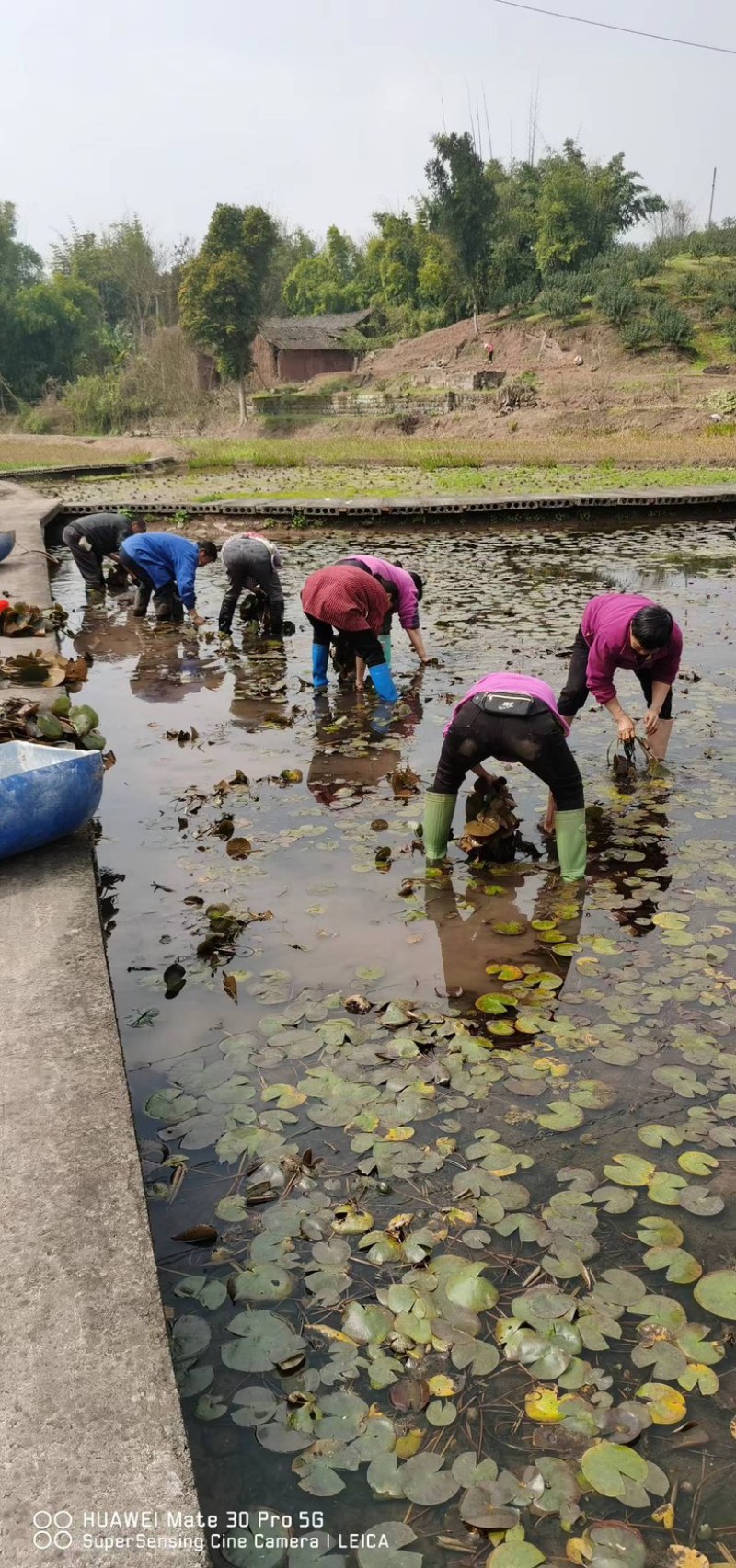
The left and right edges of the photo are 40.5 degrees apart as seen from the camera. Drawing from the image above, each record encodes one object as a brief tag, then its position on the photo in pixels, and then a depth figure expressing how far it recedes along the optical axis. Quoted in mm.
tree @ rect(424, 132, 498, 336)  51375
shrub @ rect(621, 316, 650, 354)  44438
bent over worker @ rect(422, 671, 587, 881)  4293
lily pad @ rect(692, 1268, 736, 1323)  2496
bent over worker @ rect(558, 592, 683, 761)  5039
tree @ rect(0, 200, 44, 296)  71500
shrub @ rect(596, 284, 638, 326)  45750
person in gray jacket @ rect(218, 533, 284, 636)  9492
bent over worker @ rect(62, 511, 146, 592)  12523
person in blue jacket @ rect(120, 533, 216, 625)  10609
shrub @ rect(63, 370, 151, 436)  51250
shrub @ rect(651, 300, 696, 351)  43969
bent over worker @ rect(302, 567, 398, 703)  7082
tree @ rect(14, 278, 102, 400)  59969
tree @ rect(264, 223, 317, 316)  70000
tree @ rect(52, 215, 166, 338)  71125
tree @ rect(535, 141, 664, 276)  51938
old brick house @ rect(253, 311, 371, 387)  53641
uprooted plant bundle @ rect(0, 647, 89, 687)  6859
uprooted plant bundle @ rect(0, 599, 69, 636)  8609
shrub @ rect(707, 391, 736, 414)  35662
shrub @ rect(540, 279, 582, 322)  48031
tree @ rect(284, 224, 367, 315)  69125
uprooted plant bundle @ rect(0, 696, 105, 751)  4871
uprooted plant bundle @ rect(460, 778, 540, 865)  5016
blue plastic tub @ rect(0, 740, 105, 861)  4090
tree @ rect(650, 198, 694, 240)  58156
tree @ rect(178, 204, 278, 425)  43594
